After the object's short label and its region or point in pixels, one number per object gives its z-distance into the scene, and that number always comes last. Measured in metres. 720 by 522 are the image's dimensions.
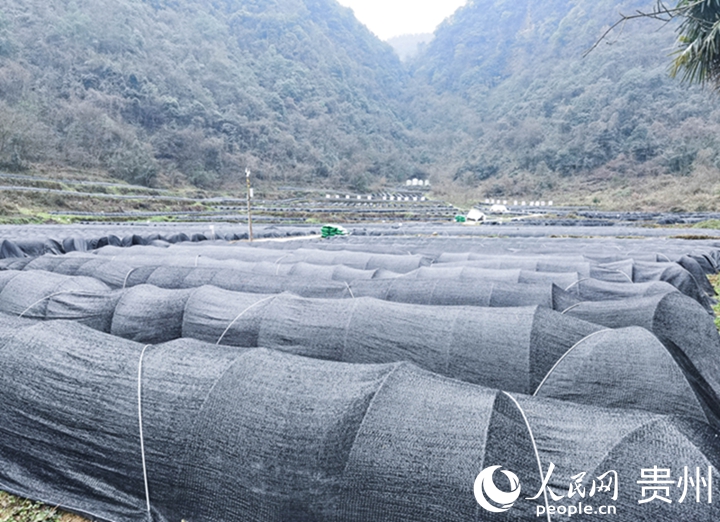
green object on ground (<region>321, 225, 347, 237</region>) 30.30
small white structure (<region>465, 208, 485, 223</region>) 47.44
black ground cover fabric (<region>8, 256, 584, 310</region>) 8.24
